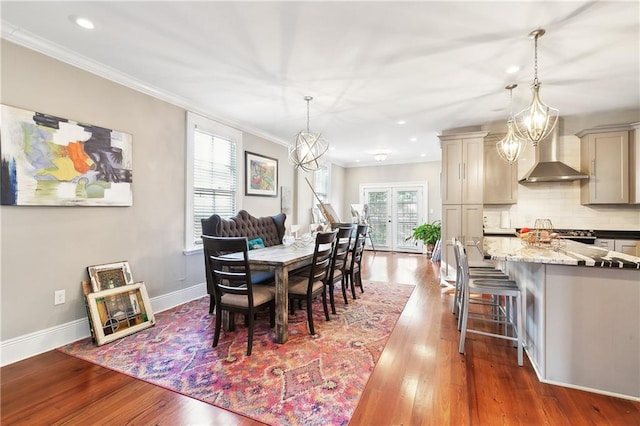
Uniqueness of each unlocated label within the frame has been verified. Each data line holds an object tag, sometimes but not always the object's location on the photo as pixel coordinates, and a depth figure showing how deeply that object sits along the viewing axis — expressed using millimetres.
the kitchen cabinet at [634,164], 3889
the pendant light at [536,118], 2359
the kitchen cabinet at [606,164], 4016
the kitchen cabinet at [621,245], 3995
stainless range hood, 4164
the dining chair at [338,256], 3195
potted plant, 6902
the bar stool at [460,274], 2697
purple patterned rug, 1801
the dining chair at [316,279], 2762
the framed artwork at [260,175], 4914
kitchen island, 1842
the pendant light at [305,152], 3674
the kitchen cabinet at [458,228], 4633
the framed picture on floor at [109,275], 2783
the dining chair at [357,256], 3885
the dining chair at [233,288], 2328
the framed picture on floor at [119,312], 2619
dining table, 2572
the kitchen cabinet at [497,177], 4598
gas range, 4164
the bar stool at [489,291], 2227
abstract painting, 2295
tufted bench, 3365
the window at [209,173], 3873
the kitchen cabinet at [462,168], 4641
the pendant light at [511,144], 3264
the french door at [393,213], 8203
